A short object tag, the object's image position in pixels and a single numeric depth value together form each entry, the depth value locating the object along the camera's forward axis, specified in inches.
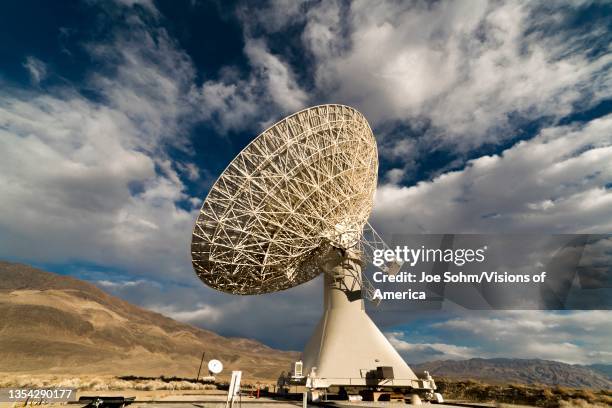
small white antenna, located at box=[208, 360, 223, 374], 1100.7
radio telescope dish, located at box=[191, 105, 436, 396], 907.8
